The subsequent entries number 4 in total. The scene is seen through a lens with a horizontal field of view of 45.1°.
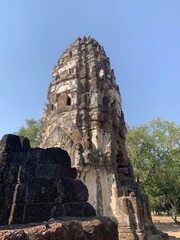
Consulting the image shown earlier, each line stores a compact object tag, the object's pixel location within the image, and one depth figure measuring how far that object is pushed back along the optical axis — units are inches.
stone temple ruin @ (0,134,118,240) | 97.4
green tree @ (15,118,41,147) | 890.5
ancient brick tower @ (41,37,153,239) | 366.0
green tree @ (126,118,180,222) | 793.6
